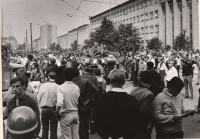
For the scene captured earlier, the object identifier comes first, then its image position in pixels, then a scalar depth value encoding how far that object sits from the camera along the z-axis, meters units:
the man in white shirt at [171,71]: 8.68
